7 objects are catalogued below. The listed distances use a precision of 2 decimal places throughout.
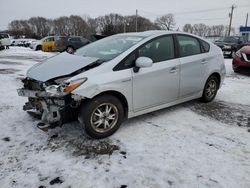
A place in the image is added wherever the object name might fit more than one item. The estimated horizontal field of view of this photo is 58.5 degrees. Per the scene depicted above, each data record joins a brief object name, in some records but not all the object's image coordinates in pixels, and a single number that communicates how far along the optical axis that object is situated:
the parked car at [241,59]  7.95
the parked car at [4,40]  20.15
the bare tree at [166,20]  79.05
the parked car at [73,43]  18.25
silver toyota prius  3.05
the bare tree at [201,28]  93.08
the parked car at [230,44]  14.55
